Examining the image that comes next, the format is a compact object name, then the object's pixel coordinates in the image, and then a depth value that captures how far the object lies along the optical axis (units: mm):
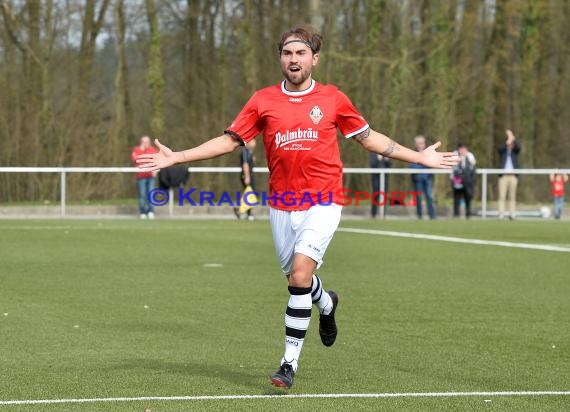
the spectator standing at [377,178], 33500
